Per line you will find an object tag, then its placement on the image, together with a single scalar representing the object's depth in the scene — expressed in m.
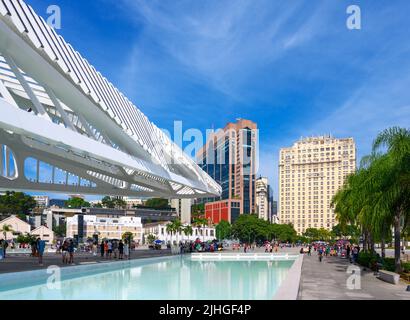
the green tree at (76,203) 131.88
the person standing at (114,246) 28.43
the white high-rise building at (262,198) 178.12
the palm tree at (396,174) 15.19
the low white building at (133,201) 181.84
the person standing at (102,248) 26.86
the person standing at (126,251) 27.81
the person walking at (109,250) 26.70
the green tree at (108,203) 135.09
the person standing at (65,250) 21.33
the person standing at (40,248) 19.88
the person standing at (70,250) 21.21
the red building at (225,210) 133.25
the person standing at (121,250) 26.55
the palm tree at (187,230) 91.12
